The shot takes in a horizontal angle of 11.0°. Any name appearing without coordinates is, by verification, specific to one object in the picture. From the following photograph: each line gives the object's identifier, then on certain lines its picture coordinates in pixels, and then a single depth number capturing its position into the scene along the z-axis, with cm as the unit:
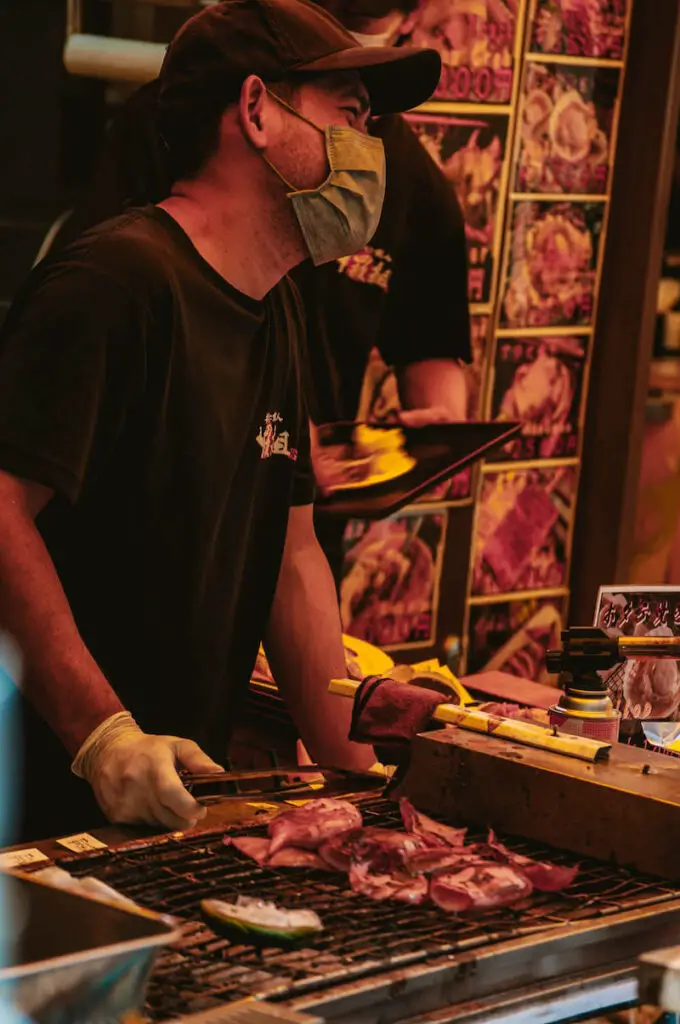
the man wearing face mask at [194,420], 321
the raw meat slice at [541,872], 298
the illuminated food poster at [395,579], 473
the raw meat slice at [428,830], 306
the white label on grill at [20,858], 297
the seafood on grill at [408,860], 295
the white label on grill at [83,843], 301
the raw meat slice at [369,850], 299
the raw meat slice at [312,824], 302
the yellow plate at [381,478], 377
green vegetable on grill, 284
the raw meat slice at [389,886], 294
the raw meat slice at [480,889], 293
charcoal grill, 278
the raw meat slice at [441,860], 299
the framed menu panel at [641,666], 335
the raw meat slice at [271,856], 299
